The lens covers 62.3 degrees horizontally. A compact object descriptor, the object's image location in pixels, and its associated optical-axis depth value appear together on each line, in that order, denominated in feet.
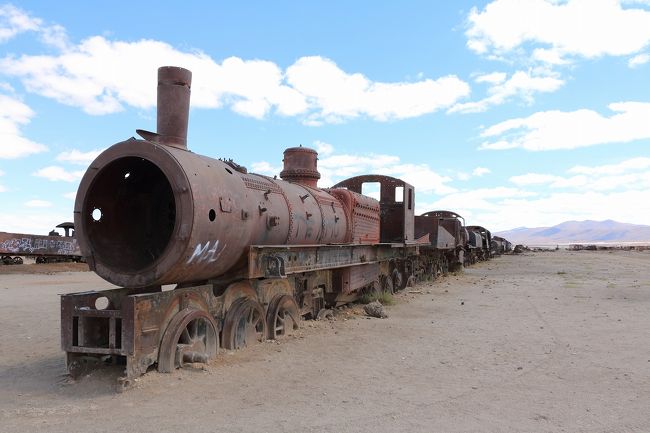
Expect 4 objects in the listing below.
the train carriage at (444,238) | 66.44
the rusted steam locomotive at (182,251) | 19.12
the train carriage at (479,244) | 109.91
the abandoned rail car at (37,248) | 84.48
